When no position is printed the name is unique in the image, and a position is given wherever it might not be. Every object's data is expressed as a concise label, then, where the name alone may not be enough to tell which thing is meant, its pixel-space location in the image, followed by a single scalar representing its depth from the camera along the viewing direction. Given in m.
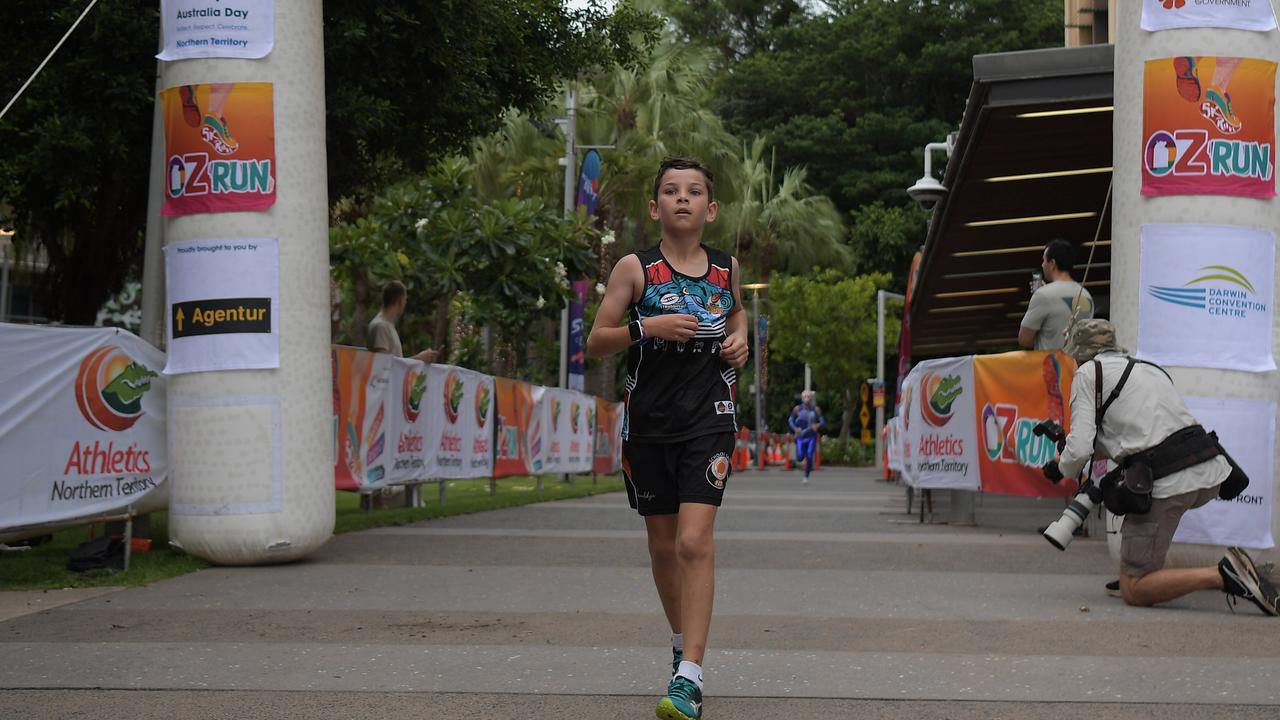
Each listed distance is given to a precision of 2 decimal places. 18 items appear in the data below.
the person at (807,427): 31.09
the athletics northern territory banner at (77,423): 8.88
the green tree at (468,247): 22.02
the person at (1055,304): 11.86
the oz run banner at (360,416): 12.97
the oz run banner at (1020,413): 12.64
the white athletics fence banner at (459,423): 16.05
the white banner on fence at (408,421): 14.49
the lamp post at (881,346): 44.35
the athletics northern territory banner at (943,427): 14.23
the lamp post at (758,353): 53.56
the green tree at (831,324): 53.88
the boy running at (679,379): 5.32
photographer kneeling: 7.93
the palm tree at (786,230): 47.44
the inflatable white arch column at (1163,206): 9.14
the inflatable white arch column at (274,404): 9.84
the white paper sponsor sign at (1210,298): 9.18
